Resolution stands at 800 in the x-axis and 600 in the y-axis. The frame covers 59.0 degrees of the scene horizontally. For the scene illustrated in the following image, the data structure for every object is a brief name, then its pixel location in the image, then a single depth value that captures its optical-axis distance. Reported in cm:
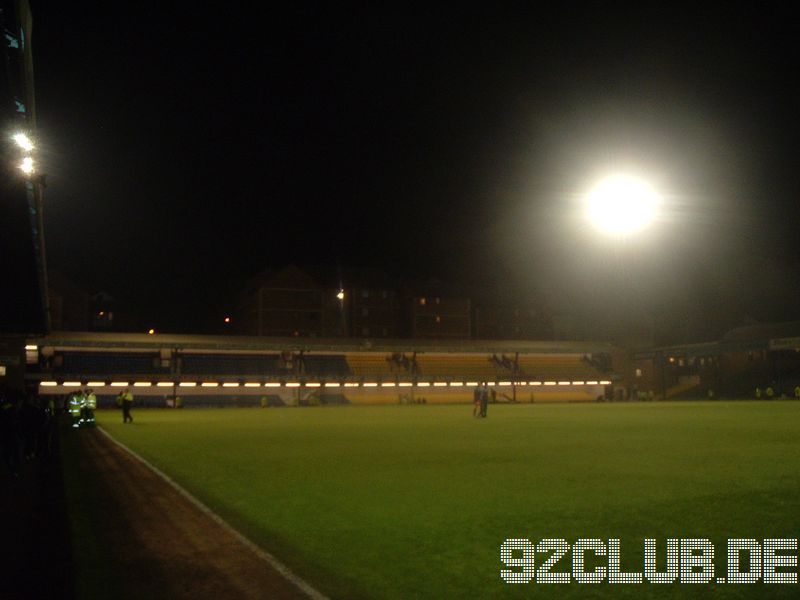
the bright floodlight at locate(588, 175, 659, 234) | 2684
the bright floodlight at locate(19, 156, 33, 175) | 1214
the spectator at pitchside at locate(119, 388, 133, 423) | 3293
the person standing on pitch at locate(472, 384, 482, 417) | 3597
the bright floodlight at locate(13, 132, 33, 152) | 1074
